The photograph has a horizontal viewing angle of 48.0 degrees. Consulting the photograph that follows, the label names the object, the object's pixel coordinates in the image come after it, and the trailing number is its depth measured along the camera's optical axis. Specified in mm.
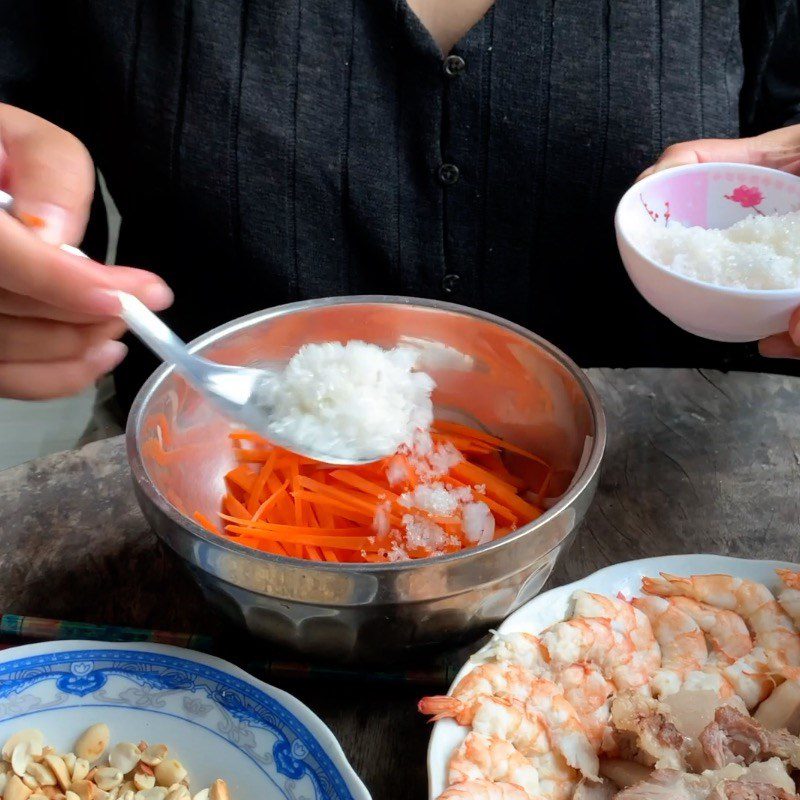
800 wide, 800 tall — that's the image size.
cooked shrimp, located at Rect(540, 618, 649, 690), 865
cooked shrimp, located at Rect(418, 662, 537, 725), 785
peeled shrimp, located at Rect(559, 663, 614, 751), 841
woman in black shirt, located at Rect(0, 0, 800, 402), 1281
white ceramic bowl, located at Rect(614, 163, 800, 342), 966
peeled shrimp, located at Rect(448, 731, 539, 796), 756
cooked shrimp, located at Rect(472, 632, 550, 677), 853
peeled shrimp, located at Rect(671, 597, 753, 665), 907
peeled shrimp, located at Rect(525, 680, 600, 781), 803
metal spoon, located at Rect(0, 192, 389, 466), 965
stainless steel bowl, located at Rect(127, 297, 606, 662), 792
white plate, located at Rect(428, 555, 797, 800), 892
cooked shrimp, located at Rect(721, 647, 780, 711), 871
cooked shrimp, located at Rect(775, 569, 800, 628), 917
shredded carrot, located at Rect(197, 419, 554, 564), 961
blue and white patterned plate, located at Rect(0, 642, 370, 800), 826
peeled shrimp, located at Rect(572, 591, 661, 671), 897
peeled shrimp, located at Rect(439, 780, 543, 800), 720
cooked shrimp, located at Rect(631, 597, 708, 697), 879
